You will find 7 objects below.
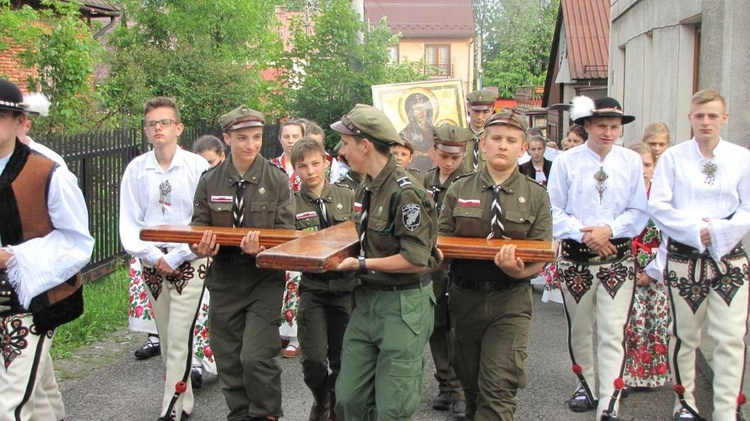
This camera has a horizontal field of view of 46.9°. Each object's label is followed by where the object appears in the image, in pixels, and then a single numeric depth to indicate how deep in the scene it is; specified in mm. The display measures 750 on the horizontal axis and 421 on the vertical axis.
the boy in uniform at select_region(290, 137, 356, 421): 6023
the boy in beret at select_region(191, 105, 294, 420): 5441
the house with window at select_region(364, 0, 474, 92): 59469
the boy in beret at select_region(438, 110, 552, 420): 4988
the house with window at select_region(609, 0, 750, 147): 8828
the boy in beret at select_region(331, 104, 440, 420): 4465
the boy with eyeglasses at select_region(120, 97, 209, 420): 6078
